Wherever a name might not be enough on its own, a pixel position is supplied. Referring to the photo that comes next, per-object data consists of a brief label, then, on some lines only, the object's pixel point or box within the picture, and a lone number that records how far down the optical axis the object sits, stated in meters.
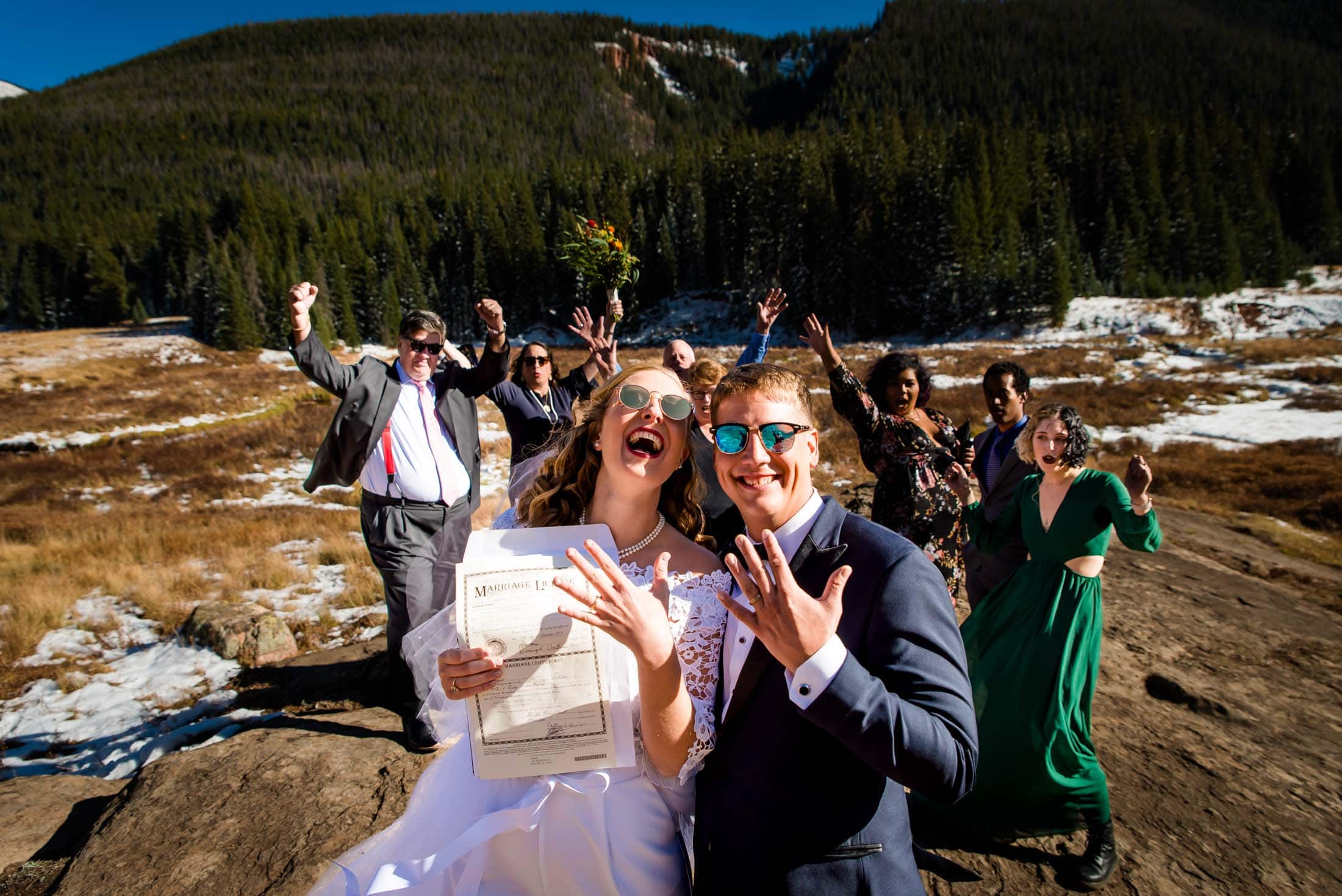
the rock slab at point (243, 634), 5.57
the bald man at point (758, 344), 4.55
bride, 1.46
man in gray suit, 3.97
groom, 1.24
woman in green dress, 2.90
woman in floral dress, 3.74
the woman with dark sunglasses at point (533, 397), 5.25
